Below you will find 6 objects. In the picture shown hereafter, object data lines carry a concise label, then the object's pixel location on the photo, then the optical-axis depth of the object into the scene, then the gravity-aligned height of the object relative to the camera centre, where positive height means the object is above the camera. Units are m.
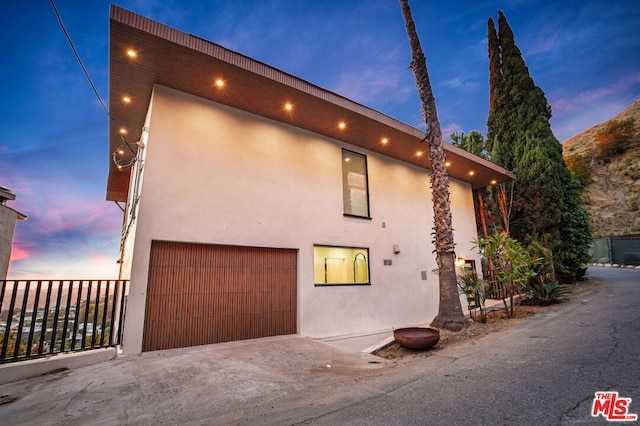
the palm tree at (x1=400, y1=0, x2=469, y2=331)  7.31 +1.84
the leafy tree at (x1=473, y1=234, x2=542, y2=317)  7.99 +0.14
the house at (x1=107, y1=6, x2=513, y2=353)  5.60 +1.64
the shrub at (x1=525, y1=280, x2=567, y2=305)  9.39 -0.98
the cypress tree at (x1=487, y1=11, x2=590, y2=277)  12.48 +4.91
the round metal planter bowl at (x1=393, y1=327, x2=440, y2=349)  5.62 -1.43
